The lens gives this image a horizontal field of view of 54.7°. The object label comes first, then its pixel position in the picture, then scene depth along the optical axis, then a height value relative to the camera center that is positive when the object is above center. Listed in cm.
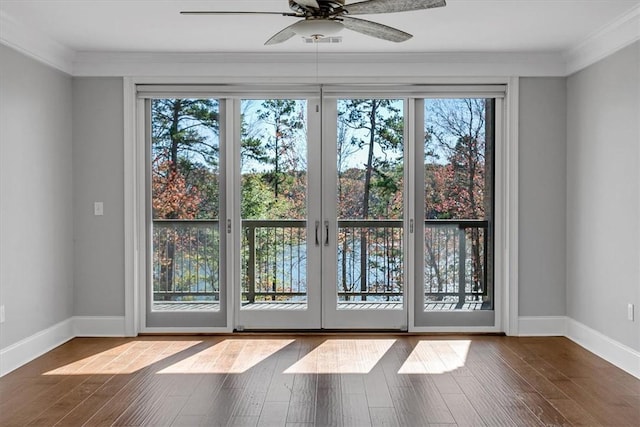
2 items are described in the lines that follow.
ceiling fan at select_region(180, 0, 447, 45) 288 +95
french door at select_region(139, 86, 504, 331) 552 -7
